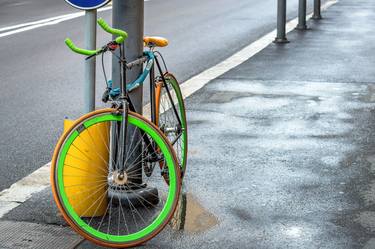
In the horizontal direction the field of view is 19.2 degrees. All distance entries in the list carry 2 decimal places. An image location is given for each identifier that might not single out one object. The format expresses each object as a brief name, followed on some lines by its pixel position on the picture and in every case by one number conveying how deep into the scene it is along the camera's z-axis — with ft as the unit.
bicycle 20.60
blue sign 21.74
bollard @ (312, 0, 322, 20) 74.68
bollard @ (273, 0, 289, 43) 57.78
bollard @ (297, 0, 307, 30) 64.42
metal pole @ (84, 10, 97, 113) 22.61
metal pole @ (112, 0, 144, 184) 23.29
